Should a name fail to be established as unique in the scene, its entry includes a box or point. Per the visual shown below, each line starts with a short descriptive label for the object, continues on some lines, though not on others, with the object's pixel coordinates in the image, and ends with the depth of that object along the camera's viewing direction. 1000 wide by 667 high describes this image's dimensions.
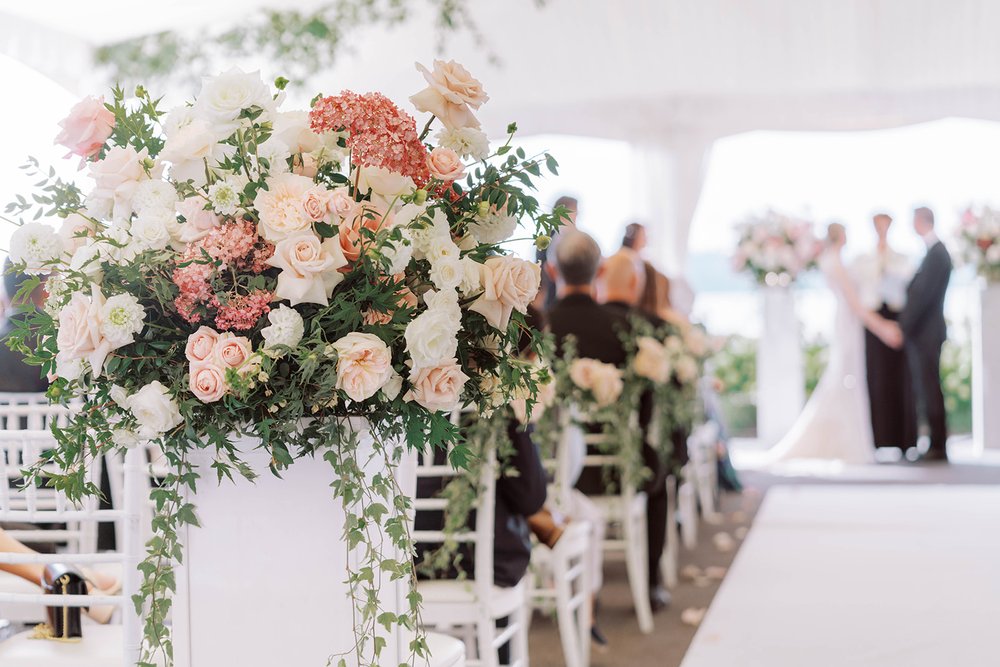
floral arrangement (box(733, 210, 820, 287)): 9.14
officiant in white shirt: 8.84
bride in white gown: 8.73
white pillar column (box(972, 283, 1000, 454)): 9.00
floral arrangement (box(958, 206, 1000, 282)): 8.97
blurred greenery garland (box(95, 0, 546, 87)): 7.55
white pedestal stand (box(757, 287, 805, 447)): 9.32
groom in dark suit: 8.53
